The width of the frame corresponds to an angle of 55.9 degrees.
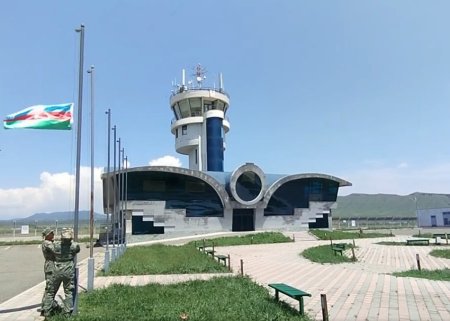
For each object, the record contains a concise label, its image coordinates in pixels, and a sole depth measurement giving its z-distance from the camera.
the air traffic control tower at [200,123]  55.66
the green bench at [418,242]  29.58
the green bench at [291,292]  8.30
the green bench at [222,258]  18.75
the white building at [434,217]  68.69
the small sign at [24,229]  50.42
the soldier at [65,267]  8.98
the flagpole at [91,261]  11.76
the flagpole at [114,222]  21.05
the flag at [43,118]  10.45
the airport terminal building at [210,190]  45.47
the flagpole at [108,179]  16.92
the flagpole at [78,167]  9.25
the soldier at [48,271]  9.08
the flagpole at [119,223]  24.49
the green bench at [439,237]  31.12
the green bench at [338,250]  22.50
